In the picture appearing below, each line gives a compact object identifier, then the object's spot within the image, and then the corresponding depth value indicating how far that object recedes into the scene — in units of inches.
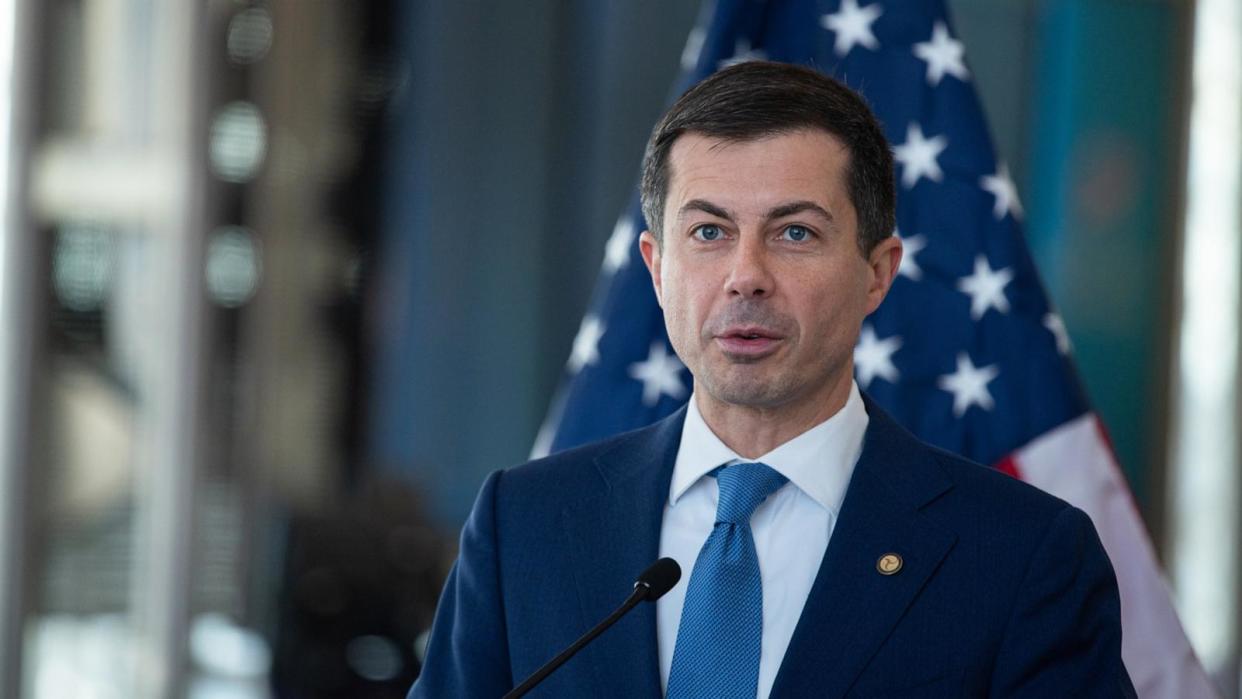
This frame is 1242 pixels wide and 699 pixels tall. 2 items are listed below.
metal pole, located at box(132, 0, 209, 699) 361.7
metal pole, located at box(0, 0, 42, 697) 340.5
